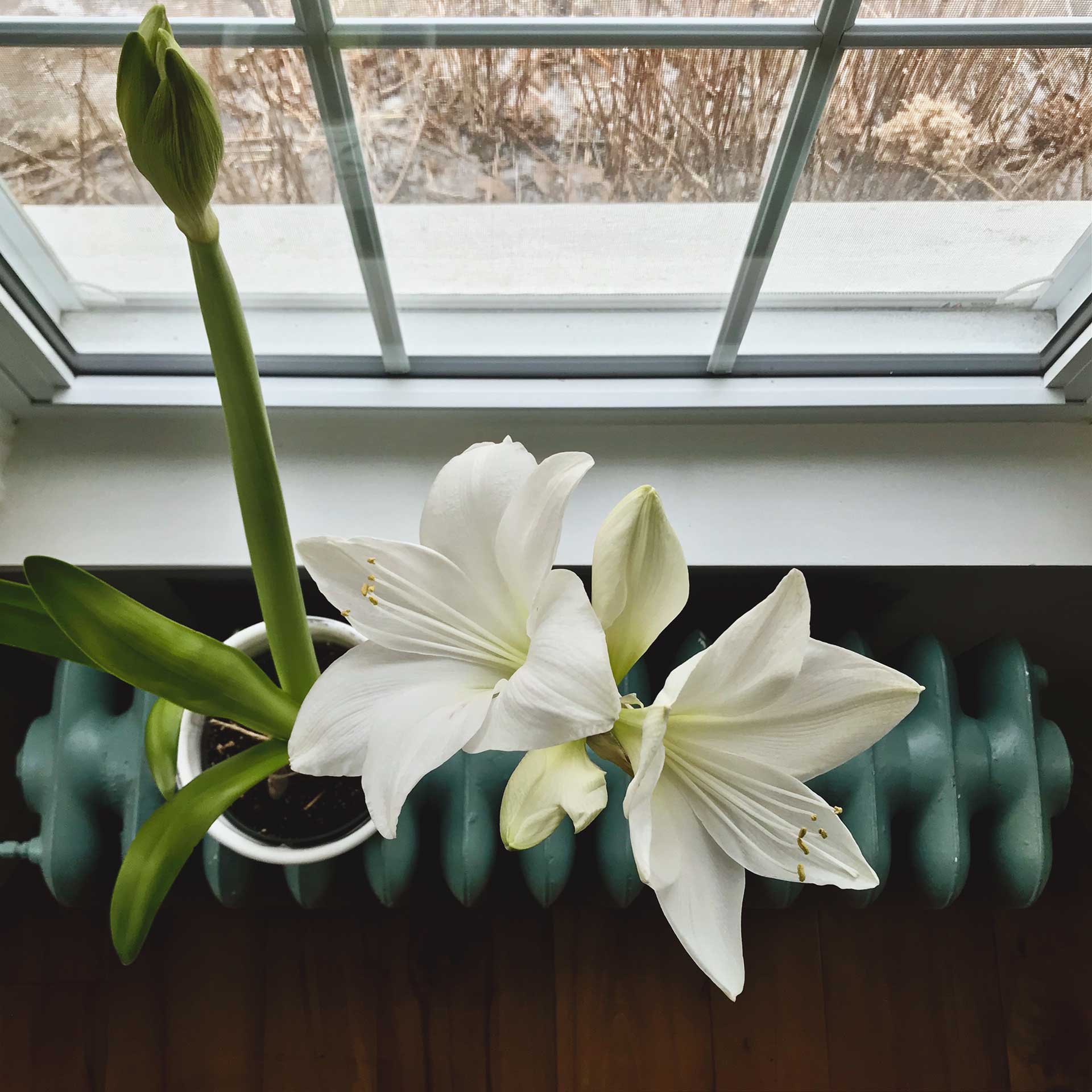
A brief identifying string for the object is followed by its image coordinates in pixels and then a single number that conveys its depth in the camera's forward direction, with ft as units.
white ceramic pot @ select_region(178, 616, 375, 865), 2.37
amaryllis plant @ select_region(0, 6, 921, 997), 1.24
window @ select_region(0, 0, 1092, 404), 2.00
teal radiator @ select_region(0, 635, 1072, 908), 2.86
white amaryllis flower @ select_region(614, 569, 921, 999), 1.27
